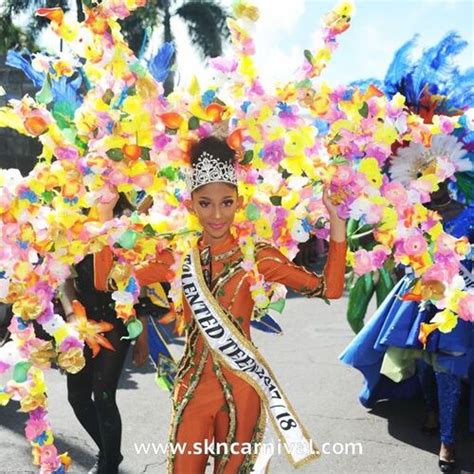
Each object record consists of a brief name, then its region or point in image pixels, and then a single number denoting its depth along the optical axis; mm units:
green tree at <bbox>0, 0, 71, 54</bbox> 21375
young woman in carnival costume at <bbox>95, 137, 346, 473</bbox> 2691
